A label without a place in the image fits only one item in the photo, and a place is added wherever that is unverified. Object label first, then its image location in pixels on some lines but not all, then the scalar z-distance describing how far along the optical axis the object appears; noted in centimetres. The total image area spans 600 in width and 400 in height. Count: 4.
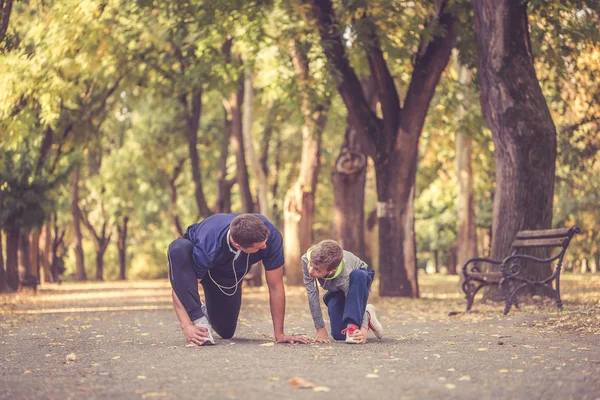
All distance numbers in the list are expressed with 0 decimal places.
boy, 914
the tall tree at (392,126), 2095
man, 920
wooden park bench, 1406
